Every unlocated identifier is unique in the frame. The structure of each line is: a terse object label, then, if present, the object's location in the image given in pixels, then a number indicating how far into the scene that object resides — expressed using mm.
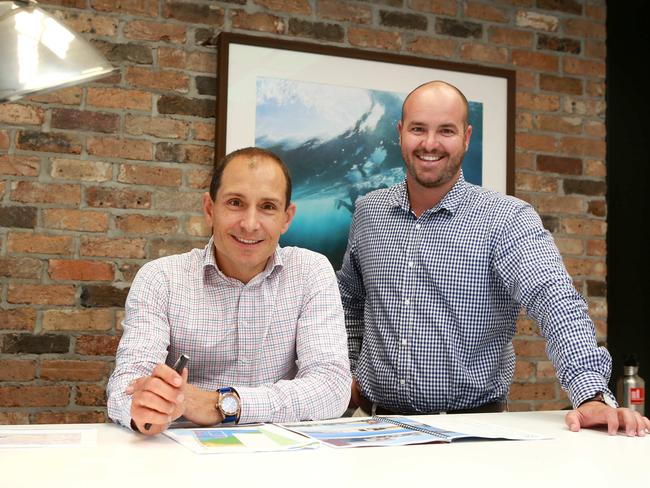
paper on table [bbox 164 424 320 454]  1270
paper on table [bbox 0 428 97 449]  1279
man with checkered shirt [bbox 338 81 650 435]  2090
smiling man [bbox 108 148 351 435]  1744
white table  1052
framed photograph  2768
